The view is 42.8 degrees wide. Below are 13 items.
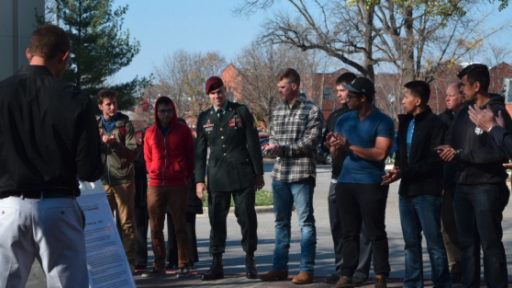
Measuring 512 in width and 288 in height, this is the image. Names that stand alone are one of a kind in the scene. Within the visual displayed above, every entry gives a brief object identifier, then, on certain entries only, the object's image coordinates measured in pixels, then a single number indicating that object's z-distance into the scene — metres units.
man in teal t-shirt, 6.42
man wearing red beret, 7.59
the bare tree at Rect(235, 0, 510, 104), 30.03
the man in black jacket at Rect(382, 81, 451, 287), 6.36
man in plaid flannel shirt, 7.31
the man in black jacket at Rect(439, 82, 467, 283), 7.59
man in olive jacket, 7.85
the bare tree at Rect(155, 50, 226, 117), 63.72
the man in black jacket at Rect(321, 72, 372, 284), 7.19
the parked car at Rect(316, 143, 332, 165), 37.36
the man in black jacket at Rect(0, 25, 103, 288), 3.75
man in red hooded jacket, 7.93
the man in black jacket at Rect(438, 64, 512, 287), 5.91
